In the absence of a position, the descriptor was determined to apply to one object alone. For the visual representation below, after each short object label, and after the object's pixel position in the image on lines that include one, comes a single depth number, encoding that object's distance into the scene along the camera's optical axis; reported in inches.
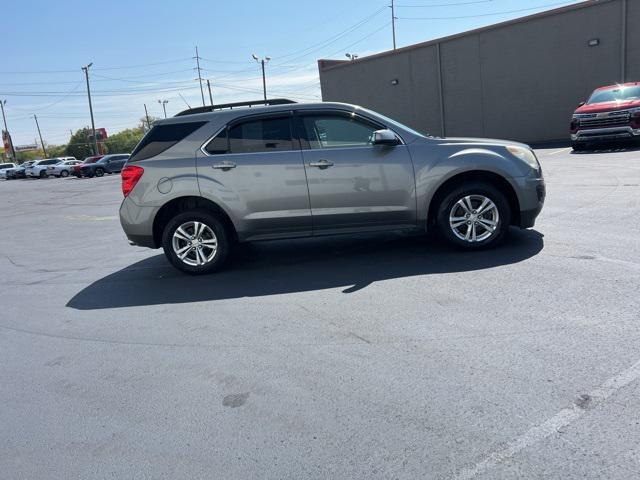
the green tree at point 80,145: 4328.2
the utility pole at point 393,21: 2842.0
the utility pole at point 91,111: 2319.1
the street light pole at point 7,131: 3444.6
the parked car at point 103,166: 1643.7
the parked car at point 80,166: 1664.6
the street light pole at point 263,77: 2309.3
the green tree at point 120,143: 4566.9
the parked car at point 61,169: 1931.6
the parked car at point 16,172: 2208.4
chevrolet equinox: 249.6
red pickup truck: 610.9
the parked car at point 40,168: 2020.2
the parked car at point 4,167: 2355.6
